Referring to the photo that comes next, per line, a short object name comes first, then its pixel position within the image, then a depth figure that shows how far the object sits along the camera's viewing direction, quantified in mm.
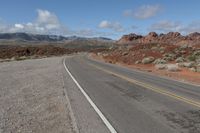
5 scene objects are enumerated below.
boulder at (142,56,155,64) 21853
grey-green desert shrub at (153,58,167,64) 20220
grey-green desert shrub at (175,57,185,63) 20071
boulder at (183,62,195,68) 16521
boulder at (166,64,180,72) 15357
